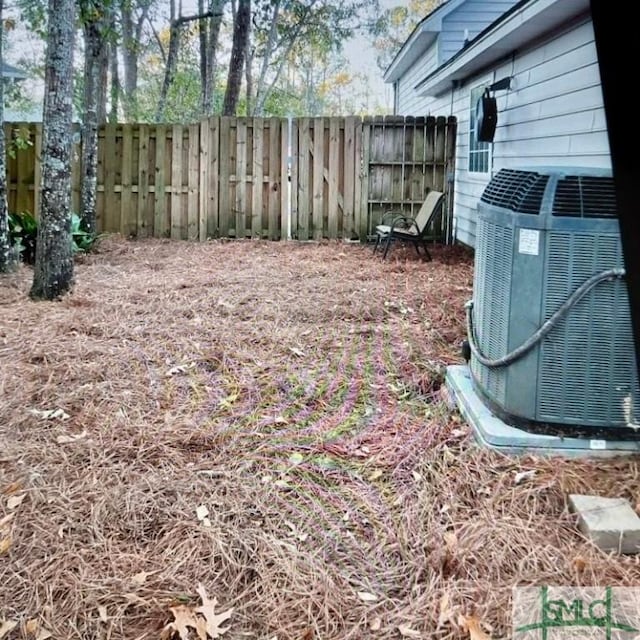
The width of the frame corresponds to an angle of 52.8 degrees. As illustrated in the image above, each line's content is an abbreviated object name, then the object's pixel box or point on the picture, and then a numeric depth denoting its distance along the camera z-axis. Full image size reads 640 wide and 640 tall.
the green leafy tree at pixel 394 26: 17.17
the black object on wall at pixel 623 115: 0.62
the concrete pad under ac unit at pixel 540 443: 2.52
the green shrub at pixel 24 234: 6.68
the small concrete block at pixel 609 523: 2.00
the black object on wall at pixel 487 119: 7.01
